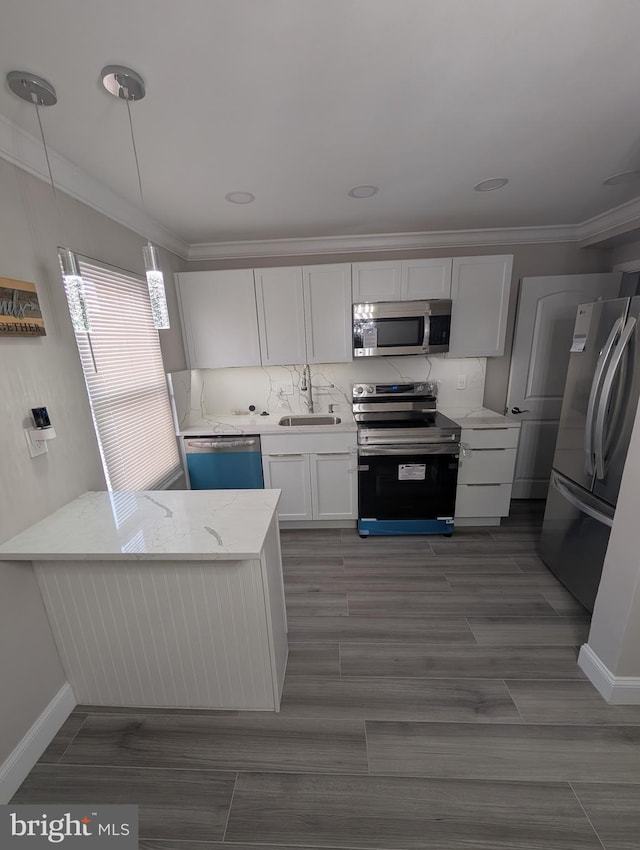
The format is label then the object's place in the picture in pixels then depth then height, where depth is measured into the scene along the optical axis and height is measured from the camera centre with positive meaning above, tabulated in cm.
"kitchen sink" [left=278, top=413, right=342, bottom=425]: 304 -70
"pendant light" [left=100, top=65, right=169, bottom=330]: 106 +87
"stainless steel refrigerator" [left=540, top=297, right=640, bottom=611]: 162 -57
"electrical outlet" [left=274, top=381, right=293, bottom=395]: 317 -40
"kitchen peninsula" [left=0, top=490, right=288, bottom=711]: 124 -99
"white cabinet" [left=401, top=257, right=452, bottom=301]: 263 +48
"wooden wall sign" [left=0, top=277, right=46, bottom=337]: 125 +17
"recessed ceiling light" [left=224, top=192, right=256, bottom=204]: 194 +88
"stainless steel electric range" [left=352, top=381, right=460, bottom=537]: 254 -105
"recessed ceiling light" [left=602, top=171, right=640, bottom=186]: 182 +86
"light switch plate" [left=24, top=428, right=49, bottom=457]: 136 -39
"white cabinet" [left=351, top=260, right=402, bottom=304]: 265 +48
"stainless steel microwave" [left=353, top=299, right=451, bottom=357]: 263 +10
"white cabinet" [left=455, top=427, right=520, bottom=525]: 260 -108
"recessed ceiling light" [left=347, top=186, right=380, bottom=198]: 192 +88
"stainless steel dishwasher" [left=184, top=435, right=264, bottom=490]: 271 -95
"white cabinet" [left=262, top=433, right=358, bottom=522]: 269 -107
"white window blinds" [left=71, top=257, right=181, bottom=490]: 179 -19
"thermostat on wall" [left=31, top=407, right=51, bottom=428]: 137 -26
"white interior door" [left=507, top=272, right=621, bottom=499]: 276 -21
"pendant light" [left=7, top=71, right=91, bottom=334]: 107 +34
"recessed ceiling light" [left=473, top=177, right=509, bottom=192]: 187 +87
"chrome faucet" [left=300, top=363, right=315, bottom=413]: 310 -39
